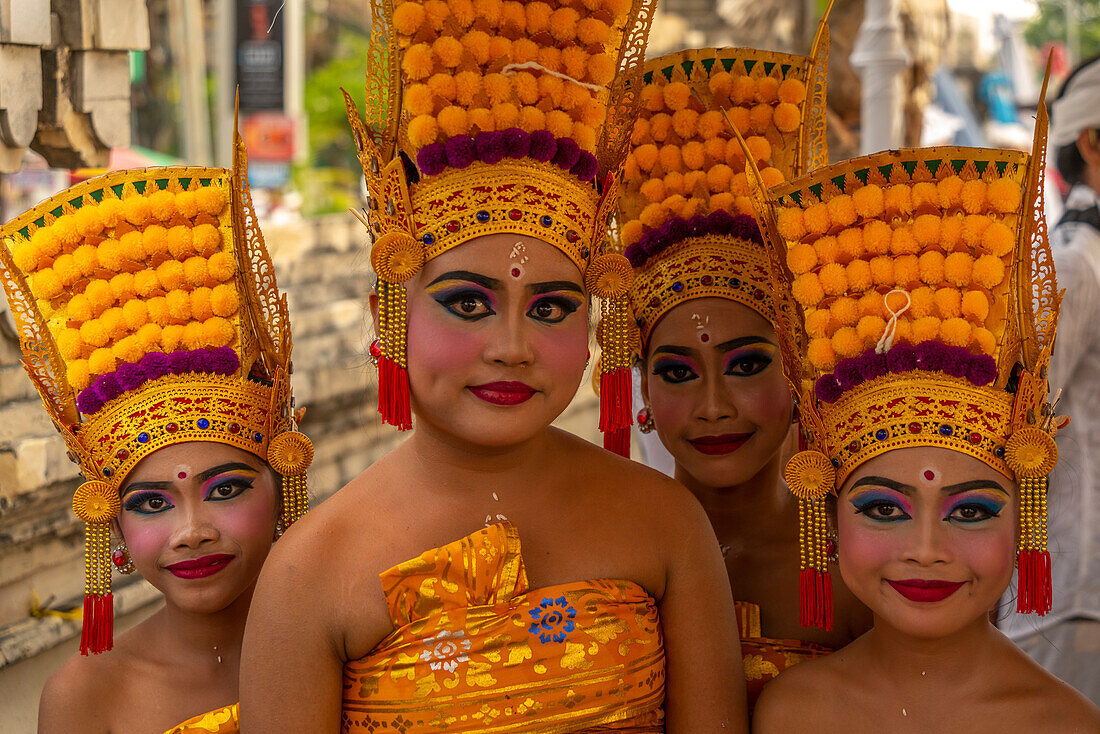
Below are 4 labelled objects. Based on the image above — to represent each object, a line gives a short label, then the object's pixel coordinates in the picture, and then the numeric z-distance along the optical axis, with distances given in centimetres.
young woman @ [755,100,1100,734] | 200
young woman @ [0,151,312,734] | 212
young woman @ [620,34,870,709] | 220
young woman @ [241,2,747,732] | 200
